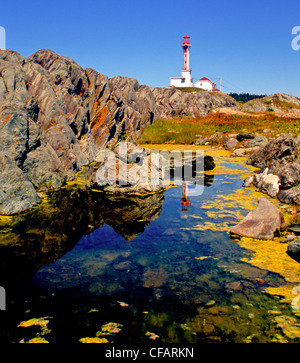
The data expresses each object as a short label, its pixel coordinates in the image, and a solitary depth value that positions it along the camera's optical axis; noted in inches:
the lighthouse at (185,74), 4488.2
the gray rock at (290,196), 610.0
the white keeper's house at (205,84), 4623.5
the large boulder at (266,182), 698.2
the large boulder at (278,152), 918.4
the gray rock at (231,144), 1636.3
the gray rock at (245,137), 1673.2
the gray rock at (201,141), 1870.1
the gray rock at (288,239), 429.4
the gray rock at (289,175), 698.8
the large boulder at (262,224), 449.4
